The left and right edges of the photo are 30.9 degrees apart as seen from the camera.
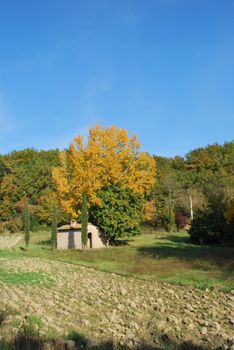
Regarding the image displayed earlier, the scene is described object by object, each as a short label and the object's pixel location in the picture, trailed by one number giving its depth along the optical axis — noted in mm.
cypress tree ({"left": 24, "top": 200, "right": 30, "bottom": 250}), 33750
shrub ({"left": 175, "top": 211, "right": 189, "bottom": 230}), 51375
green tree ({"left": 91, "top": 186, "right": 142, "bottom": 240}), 32531
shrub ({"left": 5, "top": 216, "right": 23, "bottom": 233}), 53688
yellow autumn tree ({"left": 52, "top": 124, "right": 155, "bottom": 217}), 32375
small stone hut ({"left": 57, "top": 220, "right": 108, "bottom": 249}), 33312
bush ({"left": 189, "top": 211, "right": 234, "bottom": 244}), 32875
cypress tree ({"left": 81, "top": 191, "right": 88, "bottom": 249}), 30062
